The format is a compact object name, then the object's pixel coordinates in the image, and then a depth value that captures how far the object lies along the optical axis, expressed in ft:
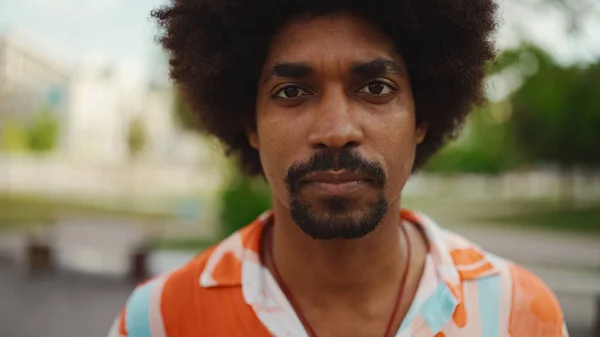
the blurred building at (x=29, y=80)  136.40
